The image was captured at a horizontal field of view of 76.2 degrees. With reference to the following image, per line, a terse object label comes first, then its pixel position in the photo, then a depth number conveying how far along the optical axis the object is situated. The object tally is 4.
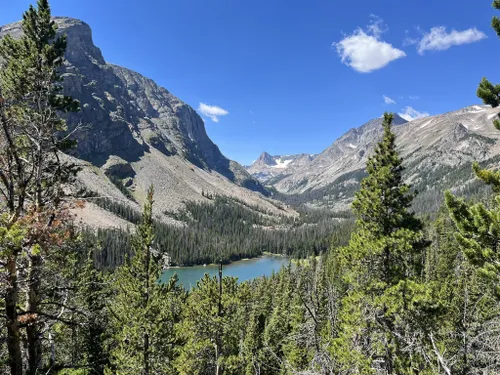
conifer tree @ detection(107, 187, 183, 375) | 20.28
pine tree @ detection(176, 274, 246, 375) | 22.73
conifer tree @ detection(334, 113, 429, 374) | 14.26
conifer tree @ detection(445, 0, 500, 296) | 8.33
